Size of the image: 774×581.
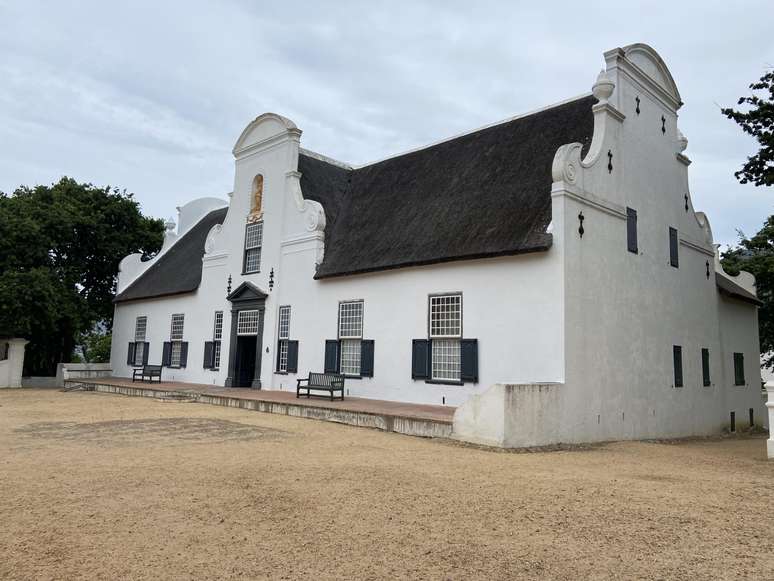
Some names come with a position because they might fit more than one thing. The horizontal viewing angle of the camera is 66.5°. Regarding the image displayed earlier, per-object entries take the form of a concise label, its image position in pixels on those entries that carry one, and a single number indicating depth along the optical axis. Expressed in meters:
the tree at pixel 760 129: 14.75
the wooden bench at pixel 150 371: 22.83
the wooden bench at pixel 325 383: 15.66
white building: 13.04
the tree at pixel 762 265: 22.83
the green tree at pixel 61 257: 23.92
